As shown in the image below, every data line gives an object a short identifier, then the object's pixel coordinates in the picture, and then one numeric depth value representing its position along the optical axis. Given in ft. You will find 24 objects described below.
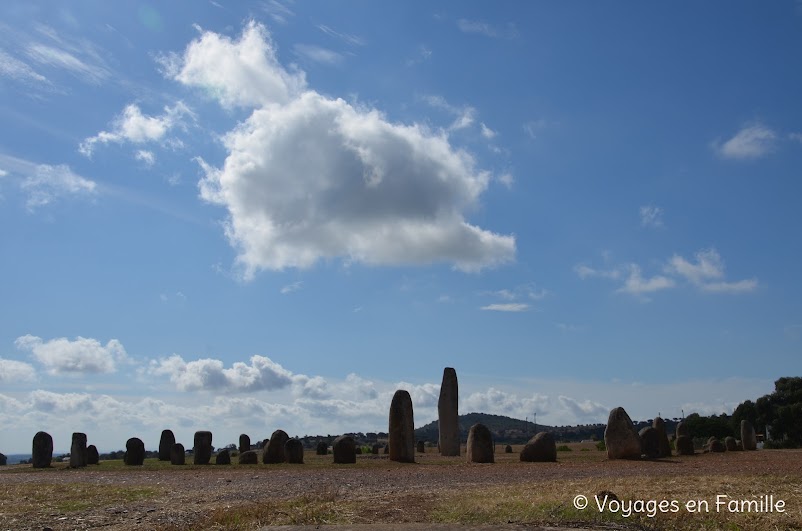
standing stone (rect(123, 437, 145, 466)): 109.91
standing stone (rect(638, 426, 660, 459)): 102.83
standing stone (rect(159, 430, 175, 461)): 125.90
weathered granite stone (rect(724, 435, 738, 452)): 127.98
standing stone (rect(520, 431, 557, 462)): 95.40
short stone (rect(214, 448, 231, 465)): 104.06
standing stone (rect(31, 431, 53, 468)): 107.96
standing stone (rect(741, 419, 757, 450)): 131.95
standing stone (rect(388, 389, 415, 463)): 98.68
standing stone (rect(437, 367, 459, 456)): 122.42
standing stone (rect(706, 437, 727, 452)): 123.75
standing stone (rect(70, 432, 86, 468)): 104.78
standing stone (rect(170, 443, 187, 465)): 107.86
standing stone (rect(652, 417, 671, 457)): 106.63
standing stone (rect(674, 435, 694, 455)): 112.68
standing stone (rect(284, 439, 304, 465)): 98.48
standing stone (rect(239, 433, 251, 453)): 148.77
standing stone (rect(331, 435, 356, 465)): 96.84
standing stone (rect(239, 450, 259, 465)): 101.96
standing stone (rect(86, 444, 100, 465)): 116.78
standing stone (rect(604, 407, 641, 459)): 96.37
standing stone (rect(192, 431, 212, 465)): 108.06
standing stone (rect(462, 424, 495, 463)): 93.81
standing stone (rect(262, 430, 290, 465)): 101.31
